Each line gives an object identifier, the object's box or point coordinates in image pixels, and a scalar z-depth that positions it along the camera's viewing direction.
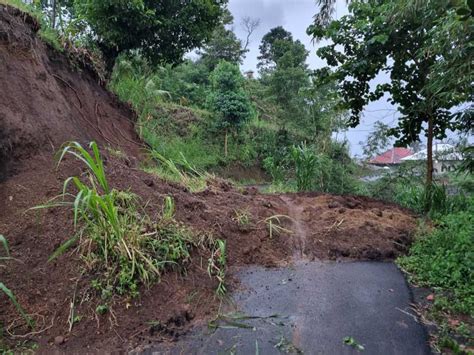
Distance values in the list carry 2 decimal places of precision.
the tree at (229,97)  13.79
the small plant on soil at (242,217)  4.57
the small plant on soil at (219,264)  3.46
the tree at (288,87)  15.67
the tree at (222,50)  21.83
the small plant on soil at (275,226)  4.65
